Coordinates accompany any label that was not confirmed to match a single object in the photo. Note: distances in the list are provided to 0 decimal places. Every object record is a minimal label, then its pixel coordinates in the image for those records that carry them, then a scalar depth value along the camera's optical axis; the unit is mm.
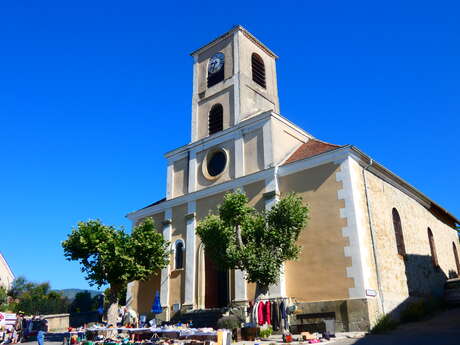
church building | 17203
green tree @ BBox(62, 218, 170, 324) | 21594
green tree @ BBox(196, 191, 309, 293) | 16188
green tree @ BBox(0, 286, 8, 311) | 35800
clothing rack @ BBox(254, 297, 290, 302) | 17641
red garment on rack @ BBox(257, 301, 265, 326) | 16781
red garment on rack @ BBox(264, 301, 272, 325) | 16775
